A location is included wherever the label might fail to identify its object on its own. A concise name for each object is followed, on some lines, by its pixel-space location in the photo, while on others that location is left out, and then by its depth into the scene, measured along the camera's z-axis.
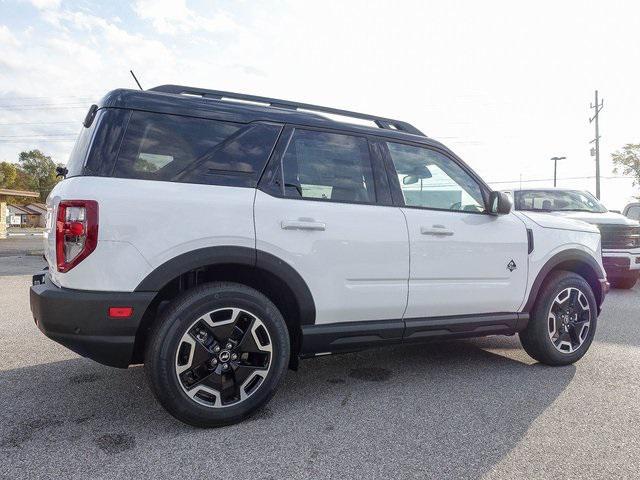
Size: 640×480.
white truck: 8.63
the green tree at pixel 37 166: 96.97
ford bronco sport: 2.59
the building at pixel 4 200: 26.67
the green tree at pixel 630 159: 49.59
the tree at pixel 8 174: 79.96
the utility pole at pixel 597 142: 32.00
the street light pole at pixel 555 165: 46.82
